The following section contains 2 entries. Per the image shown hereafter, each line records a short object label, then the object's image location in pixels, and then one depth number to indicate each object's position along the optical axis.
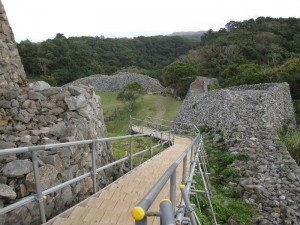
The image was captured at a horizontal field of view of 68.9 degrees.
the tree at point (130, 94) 22.74
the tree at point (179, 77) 25.83
